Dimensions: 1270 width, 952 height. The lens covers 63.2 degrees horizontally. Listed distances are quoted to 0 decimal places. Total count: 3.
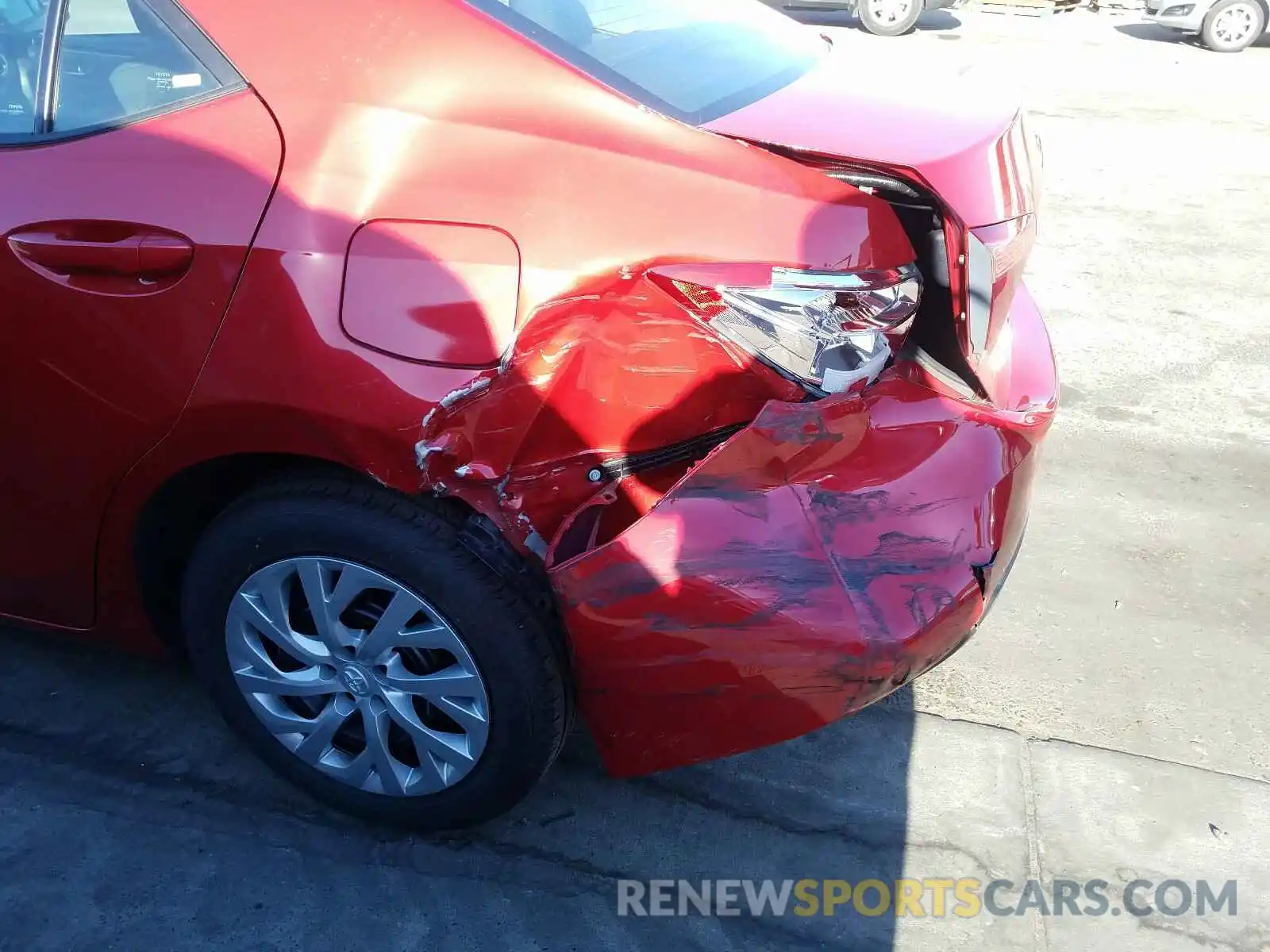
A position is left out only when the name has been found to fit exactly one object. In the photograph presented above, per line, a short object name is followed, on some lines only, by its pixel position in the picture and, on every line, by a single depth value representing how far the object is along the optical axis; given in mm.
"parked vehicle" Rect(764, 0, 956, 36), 13250
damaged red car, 1743
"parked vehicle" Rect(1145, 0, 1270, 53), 11648
